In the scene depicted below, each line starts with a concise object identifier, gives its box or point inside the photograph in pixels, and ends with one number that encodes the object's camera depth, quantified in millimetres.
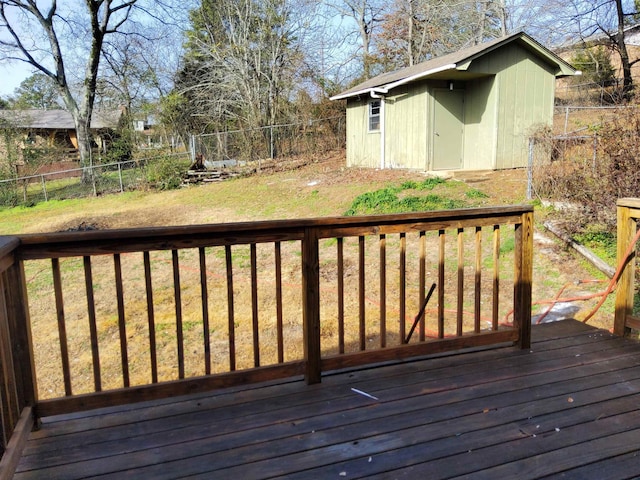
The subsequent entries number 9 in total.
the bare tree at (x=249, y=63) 18484
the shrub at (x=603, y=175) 5797
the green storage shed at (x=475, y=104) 11883
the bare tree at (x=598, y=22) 18266
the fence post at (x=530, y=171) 8266
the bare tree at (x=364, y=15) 22312
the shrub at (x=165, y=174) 15516
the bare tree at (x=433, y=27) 21734
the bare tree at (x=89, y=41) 18812
